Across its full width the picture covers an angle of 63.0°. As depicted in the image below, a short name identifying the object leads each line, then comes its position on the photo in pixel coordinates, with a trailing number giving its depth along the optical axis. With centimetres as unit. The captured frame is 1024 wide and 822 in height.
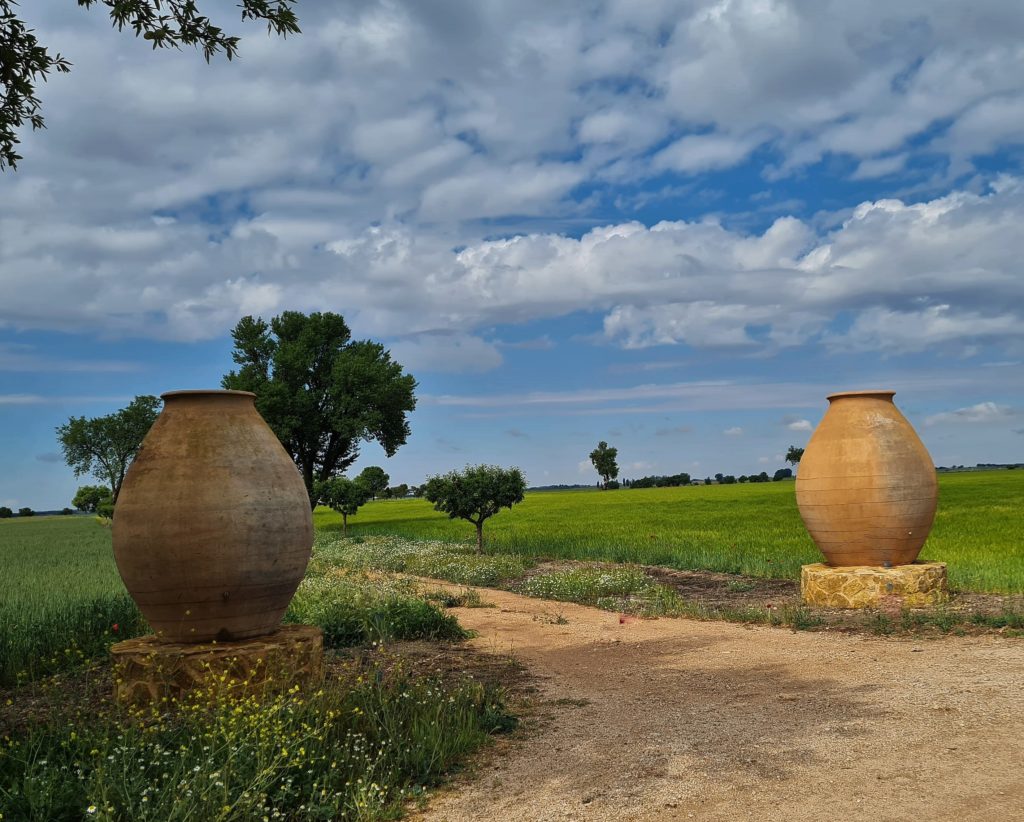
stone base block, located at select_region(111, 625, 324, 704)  688
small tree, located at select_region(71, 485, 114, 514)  7850
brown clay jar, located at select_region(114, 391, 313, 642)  700
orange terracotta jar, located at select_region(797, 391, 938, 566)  1211
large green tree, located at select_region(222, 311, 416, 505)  4056
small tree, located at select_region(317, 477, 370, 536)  3716
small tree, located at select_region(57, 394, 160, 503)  7088
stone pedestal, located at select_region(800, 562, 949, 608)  1168
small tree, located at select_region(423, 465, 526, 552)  2245
